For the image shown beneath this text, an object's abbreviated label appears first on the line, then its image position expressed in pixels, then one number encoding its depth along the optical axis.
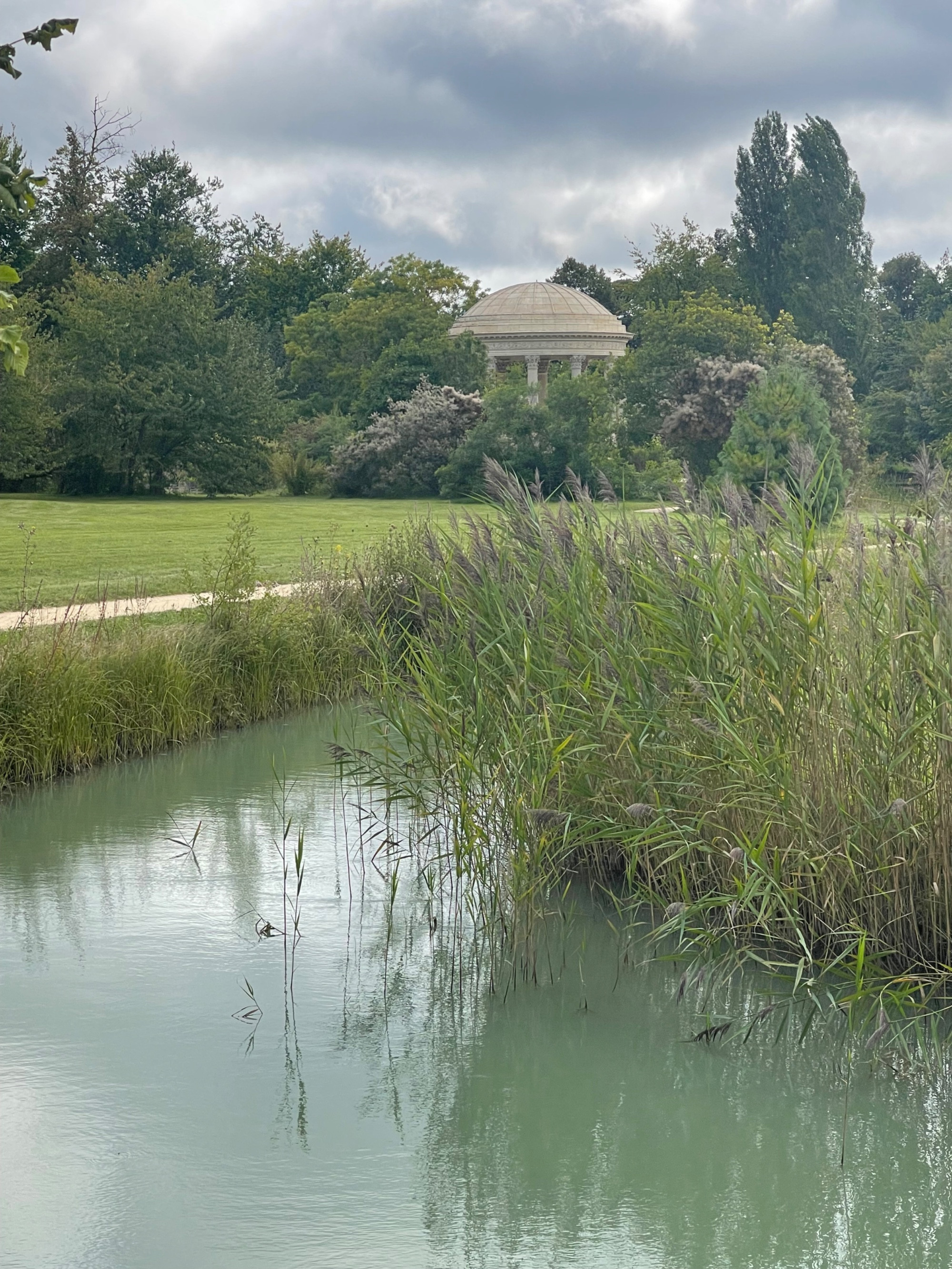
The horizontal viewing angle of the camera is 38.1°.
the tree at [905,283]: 56.06
